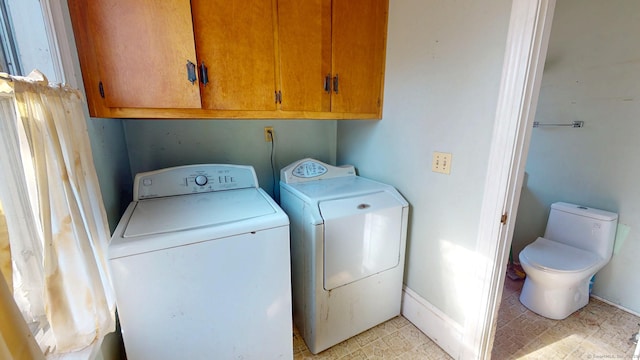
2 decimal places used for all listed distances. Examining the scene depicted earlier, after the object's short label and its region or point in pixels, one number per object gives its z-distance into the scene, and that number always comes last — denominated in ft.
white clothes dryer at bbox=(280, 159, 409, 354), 4.61
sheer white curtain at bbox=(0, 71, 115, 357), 2.00
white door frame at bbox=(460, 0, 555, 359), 3.38
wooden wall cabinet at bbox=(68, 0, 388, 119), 3.53
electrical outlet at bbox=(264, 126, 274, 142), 6.49
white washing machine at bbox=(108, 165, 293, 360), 3.12
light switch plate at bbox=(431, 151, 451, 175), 4.62
